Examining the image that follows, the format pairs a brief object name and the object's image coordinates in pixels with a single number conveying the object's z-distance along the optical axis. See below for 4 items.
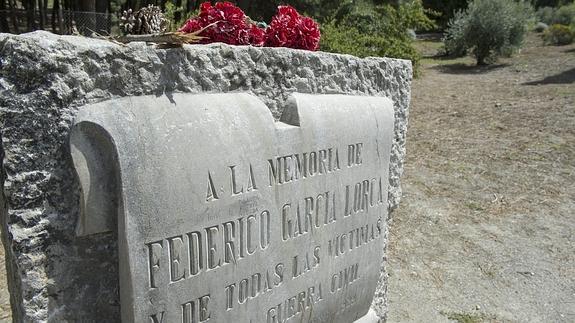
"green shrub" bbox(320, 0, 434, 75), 6.47
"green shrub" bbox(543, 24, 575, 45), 16.92
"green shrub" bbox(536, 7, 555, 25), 23.05
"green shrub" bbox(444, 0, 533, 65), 14.16
